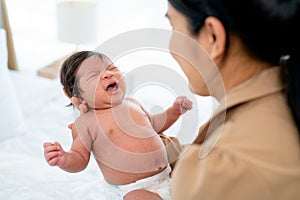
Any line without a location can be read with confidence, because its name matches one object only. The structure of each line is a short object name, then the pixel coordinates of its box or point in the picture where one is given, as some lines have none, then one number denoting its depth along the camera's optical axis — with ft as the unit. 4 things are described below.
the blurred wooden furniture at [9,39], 7.29
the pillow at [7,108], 5.53
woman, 1.84
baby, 3.33
